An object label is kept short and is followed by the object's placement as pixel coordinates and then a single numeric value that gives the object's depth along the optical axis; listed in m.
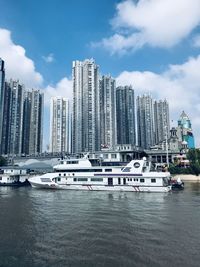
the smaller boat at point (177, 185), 45.38
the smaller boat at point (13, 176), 58.28
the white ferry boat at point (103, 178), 39.78
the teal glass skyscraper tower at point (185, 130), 135.88
